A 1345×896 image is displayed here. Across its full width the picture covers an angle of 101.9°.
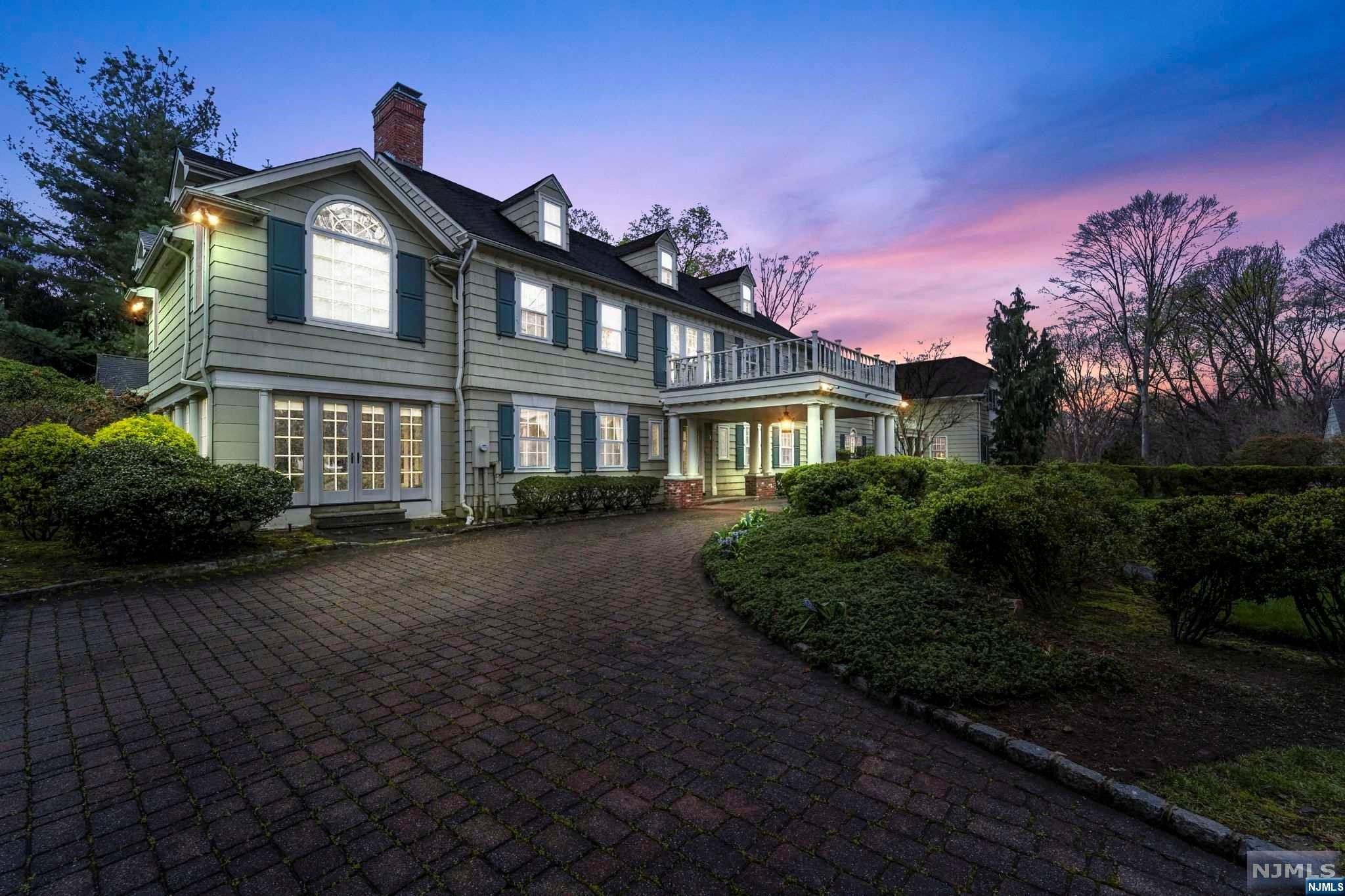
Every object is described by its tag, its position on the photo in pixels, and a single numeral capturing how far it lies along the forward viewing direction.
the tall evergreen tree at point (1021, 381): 20.05
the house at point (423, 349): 9.29
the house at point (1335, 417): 22.23
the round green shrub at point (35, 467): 7.60
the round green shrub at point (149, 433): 8.08
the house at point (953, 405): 25.66
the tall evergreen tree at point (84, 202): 19.77
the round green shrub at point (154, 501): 6.46
